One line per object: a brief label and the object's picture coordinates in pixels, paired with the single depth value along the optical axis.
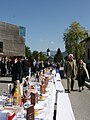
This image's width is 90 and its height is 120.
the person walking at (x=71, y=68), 6.80
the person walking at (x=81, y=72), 7.27
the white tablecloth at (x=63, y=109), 2.58
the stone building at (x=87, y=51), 16.81
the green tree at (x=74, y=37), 26.99
